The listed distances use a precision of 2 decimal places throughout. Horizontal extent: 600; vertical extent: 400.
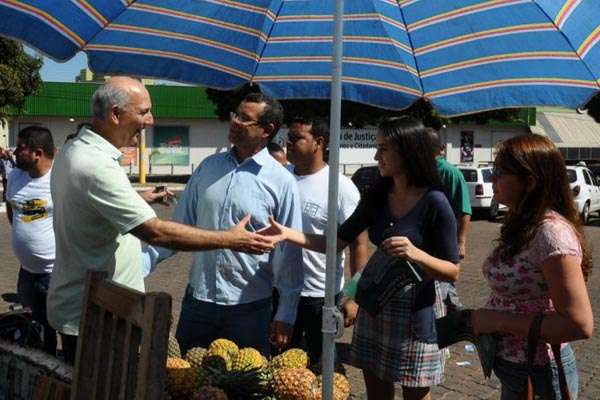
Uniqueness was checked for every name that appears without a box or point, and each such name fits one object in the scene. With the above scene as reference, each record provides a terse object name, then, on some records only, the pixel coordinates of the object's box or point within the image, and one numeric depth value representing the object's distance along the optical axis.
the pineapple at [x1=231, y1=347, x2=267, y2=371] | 3.16
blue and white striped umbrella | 3.56
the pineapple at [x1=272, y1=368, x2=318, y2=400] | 2.90
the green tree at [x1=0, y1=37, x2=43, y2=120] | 25.09
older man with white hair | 2.86
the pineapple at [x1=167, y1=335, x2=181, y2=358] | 3.30
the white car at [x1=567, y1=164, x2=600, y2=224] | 20.14
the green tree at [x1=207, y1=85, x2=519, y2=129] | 31.56
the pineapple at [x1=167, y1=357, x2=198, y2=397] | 2.92
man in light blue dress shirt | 3.69
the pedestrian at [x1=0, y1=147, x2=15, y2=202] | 18.60
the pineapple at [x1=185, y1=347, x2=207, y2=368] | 3.19
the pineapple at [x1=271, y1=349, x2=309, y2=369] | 3.12
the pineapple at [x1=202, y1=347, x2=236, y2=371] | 3.14
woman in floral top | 2.65
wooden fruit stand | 2.81
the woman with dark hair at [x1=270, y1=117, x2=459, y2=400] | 3.29
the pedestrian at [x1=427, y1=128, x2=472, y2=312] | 6.04
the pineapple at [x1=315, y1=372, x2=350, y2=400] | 3.05
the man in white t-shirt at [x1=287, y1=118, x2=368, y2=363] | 4.58
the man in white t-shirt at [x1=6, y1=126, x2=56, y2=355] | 5.29
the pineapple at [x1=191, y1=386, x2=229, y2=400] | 2.75
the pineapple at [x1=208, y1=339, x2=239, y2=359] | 3.27
